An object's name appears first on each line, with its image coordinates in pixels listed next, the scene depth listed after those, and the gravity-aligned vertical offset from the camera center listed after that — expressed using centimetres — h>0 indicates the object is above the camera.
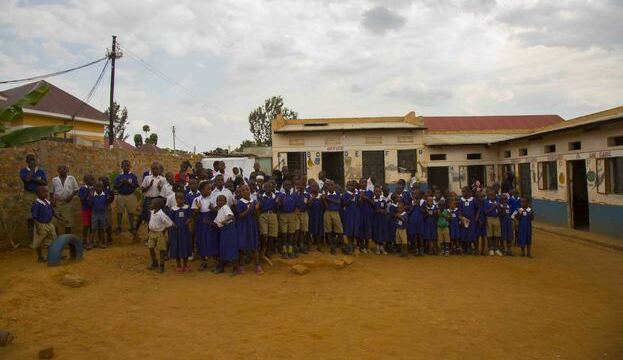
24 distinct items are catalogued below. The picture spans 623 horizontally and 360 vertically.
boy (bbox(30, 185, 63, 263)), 739 -41
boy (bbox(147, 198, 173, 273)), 757 -61
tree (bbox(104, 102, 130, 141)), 4084 +668
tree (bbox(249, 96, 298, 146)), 3847 +613
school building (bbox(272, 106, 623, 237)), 1458 +120
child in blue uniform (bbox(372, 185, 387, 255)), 952 -79
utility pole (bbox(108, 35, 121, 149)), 1853 +539
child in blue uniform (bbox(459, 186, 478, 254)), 968 -74
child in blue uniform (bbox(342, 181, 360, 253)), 922 -64
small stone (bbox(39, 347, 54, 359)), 426 -152
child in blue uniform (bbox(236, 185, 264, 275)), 755 -61
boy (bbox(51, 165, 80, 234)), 841 +4
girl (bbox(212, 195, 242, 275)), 743 -69
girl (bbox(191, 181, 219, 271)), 767 -58
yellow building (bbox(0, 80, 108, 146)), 1650 +333
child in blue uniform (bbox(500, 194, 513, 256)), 976 -98
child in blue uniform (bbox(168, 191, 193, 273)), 765 -73
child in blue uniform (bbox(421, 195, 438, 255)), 948 -79
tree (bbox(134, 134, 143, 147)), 3581 +434
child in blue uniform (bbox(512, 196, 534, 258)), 970 -96
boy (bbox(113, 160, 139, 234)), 886 +4
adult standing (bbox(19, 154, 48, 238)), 804 +35
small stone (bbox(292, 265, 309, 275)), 758 -141
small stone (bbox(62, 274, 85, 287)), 643 -125
